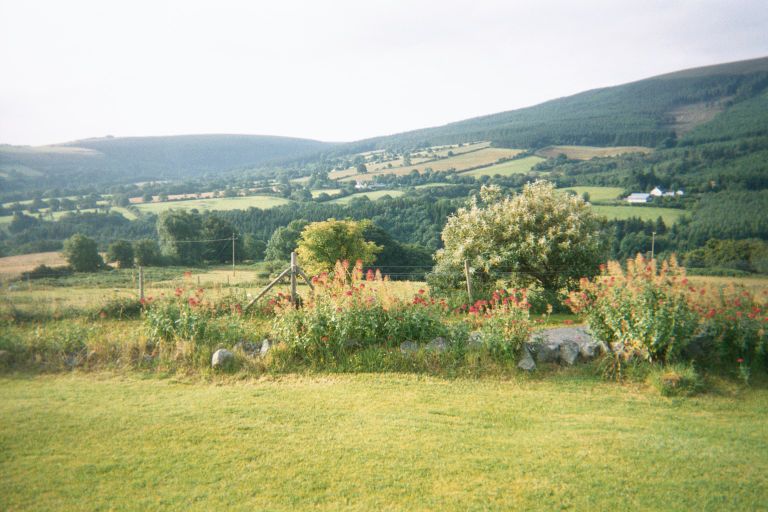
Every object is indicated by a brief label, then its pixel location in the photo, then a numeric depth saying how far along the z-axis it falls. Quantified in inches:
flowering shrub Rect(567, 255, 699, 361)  303.6
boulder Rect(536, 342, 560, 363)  336.5
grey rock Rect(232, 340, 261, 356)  342.1
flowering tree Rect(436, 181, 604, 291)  592.1
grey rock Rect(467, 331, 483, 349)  338.6
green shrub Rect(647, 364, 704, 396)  283.1
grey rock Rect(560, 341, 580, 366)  331.6
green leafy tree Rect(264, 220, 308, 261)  2147.5
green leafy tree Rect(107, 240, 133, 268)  1924.2
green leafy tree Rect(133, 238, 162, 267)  1994.2
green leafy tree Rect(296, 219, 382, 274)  1443.2
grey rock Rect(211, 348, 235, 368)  323.0
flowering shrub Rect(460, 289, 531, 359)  330.0
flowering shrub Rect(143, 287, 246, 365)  334.9
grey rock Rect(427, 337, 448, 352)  335.6
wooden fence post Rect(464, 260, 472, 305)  516.7
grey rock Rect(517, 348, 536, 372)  322.3
